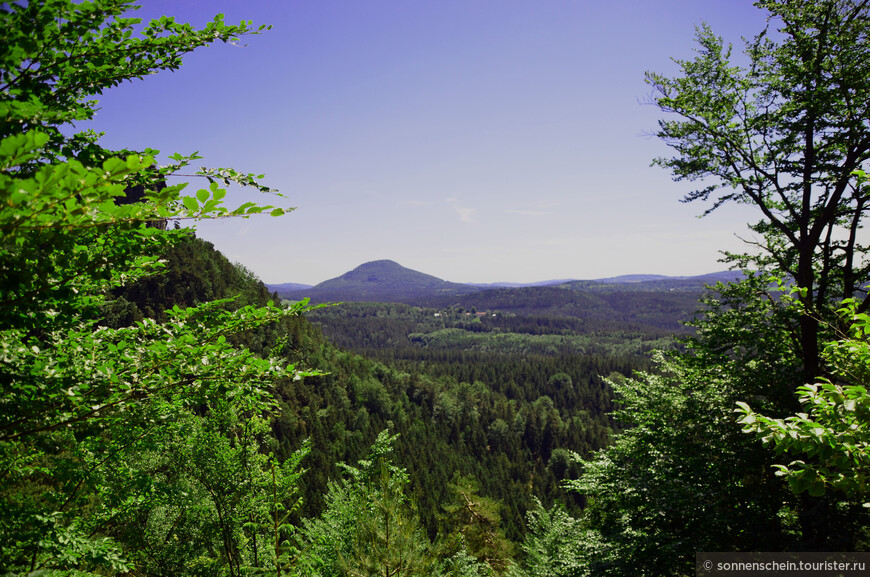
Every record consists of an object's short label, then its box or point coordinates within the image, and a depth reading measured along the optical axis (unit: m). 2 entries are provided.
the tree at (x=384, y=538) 6.15
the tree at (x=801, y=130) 7.51
